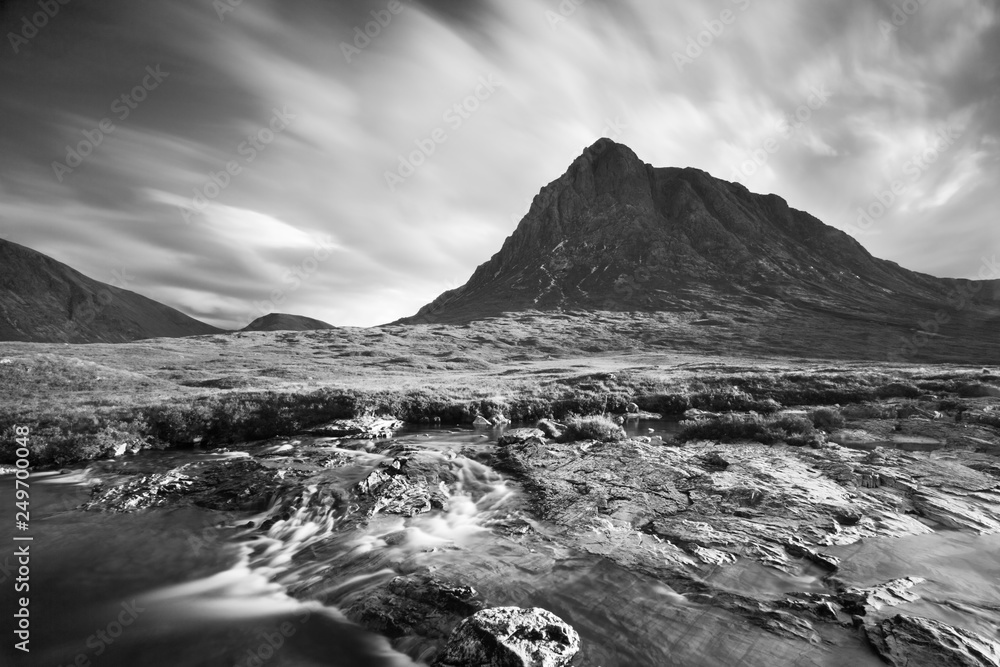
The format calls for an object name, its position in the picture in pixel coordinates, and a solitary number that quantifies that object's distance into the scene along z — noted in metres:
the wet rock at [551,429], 21.97
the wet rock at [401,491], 13.32
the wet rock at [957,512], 11.03
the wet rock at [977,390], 30.25
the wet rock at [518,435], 20.55
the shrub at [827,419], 22.60
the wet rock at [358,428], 24.28
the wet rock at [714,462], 15.56
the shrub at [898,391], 33.41
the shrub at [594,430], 21.16
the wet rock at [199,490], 13.79
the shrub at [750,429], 20.19
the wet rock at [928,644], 6.27
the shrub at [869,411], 24.69
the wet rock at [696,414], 27.11
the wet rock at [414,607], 7.84
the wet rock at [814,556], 9.23
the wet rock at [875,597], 7.64
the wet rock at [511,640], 6.46
